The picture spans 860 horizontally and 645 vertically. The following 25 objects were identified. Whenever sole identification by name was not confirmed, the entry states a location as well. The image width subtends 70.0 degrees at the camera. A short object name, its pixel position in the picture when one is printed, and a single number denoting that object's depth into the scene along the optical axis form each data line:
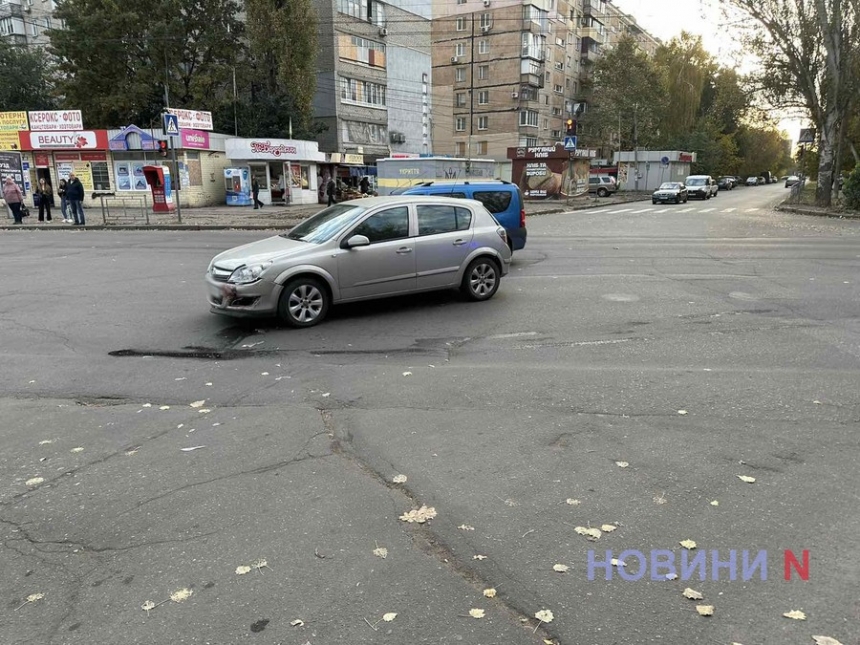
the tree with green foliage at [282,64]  35.25
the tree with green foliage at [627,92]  58.34
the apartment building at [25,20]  55.44
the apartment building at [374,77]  44.81
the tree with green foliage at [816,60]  28.11
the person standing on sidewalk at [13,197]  23.53
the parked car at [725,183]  72.62
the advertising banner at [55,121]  30.42
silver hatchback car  7.20
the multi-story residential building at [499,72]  59.94
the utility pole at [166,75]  37.59
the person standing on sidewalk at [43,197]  24.03
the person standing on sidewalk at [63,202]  23.38
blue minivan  12.07
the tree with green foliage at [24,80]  45.56
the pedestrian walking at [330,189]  28.84
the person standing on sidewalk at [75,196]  22.81
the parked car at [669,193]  39.53
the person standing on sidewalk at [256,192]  30.17
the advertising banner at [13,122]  30.59
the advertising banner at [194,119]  29.52
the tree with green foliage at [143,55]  36.78
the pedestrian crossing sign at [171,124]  20.39
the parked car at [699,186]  45.62
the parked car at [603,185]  50.41
